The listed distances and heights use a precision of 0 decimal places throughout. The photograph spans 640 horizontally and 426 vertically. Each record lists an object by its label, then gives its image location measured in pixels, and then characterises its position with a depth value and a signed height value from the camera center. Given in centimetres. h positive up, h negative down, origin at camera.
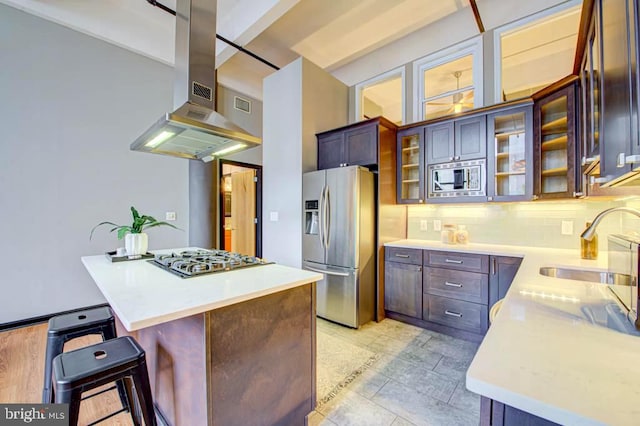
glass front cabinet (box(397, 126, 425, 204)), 319 +59
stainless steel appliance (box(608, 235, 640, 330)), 87 -21
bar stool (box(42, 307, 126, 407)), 144 -66
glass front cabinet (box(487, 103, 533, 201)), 259 +60
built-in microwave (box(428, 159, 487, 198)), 281 +38
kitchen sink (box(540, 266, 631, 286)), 179 -42
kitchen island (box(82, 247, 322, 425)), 115 -63
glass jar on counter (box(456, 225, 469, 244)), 309 -26
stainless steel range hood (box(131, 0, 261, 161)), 186 +94
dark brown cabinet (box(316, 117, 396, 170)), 311 +87
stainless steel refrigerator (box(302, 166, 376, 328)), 293 -33
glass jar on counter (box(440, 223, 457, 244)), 313 -24
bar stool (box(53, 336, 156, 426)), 104 -64
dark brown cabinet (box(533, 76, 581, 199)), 227 +64
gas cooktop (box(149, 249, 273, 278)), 158 -32
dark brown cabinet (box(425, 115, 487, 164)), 280 +81
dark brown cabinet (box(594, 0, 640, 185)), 74 +39
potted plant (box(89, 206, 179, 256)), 209 -18
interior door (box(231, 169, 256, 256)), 549 +4
